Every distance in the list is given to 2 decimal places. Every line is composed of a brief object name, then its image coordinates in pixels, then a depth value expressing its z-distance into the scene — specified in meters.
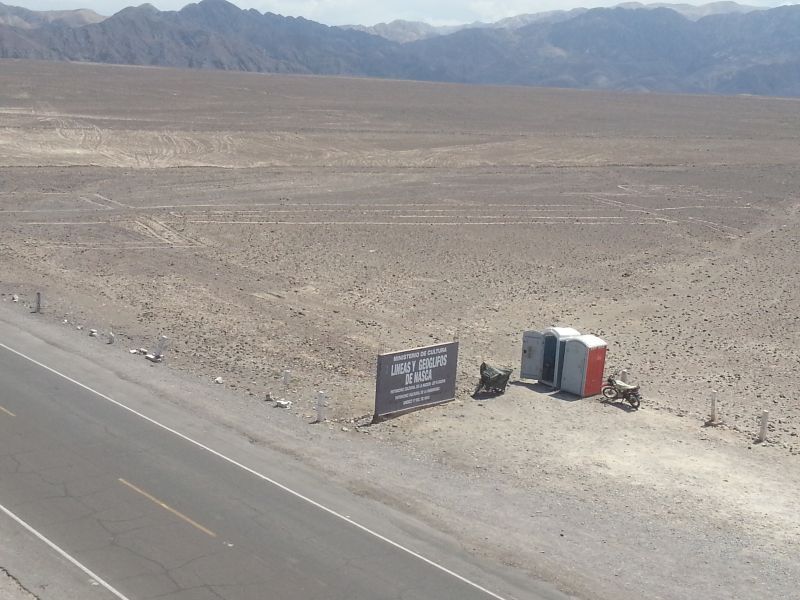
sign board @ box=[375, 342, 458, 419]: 22.72
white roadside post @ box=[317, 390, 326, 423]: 22.20
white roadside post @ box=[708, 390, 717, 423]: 23.42
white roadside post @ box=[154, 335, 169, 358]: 26.23
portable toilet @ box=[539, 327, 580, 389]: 25.33
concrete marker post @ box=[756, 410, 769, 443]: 22.41
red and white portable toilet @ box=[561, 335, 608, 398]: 24.81
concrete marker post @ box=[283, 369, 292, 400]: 24.28
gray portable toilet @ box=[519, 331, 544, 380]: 25.69
